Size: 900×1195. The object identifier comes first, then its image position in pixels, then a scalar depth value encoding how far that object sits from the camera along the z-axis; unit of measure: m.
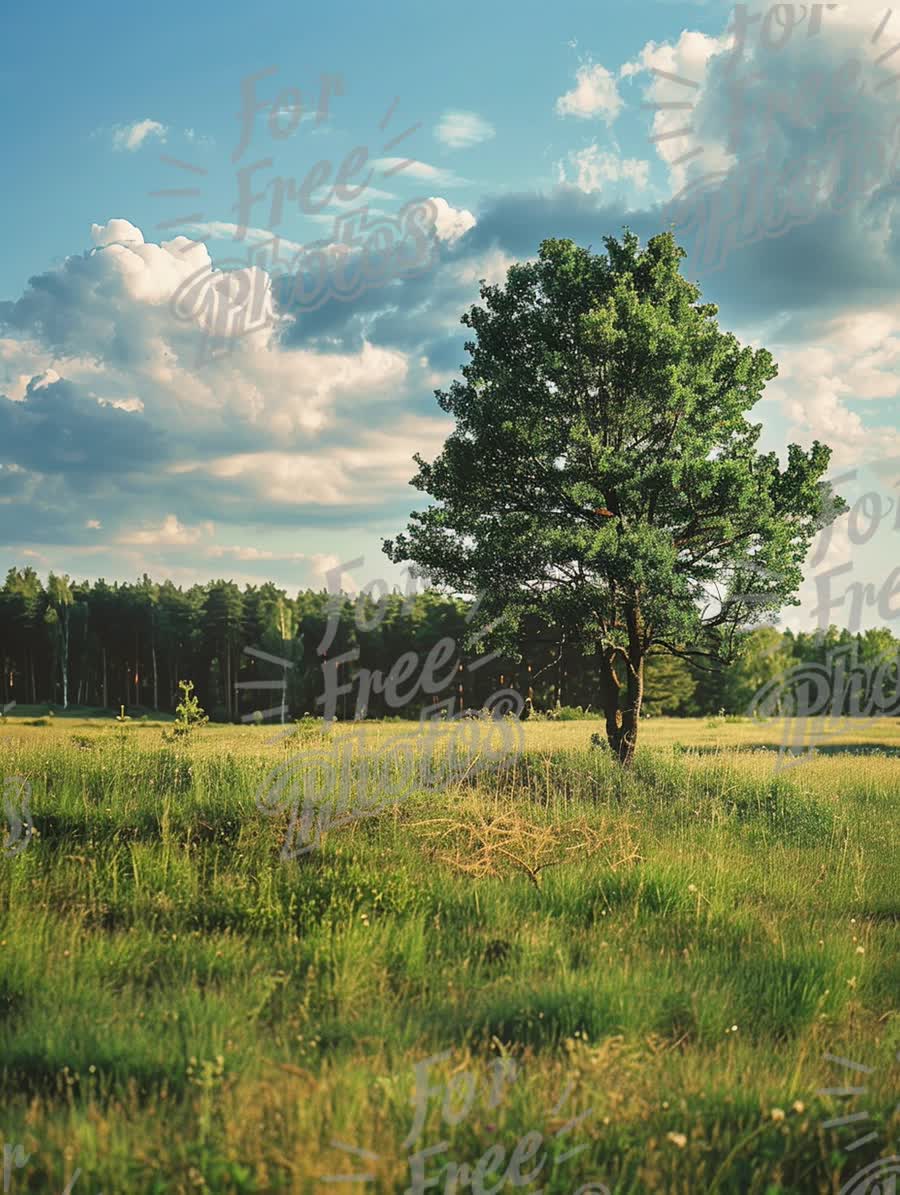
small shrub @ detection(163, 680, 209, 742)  17.61
